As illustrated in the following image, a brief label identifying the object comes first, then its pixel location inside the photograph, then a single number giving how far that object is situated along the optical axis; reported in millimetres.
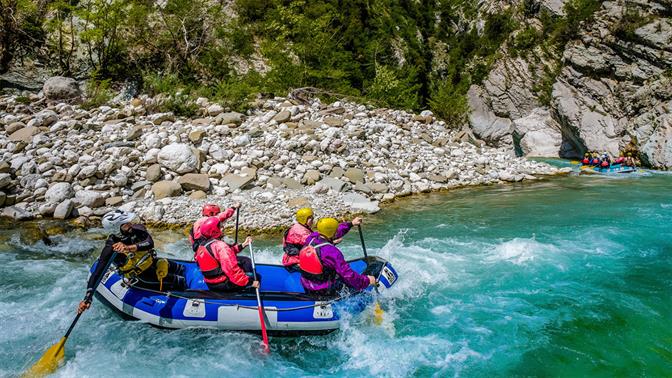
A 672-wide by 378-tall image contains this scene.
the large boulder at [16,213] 9016
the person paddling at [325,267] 4980
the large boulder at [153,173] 10320
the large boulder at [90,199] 9430
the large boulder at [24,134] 11445
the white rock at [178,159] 10578
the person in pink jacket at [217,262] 4961
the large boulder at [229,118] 13117
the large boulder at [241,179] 10289
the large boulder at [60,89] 14648
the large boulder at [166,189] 9820
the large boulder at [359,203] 9930
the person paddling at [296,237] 5453
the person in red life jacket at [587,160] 16550
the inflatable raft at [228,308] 4906
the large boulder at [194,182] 10062
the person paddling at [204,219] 5094
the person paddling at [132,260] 4773
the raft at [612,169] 15148
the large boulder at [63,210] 9031
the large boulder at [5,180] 9445
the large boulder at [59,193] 9383
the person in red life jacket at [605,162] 15328
